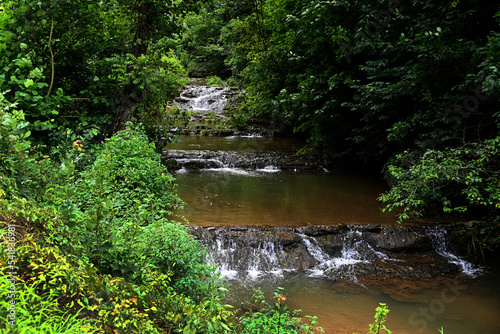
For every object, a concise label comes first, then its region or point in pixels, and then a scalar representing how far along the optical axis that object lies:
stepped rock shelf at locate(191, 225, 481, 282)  6.00
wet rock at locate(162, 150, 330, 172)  11.96
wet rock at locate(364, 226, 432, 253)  6.53
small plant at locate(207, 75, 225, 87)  29.91
